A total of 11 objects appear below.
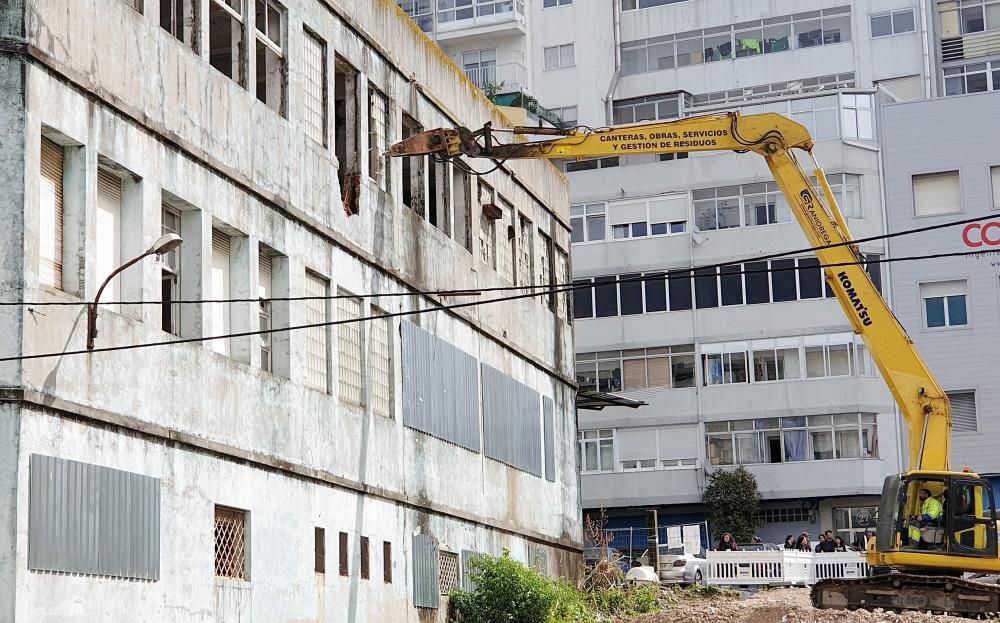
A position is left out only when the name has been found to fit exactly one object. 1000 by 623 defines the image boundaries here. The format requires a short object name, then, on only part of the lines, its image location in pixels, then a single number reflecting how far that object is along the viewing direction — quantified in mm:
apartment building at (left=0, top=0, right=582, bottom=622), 16906
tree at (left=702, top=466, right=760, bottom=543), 51188
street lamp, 16766
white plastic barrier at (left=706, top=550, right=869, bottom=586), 36750
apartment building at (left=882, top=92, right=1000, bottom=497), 50906
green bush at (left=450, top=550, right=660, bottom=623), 26469
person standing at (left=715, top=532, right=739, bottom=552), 40097
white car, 38031
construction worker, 25797
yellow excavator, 25797
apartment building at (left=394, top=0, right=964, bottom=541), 51500
